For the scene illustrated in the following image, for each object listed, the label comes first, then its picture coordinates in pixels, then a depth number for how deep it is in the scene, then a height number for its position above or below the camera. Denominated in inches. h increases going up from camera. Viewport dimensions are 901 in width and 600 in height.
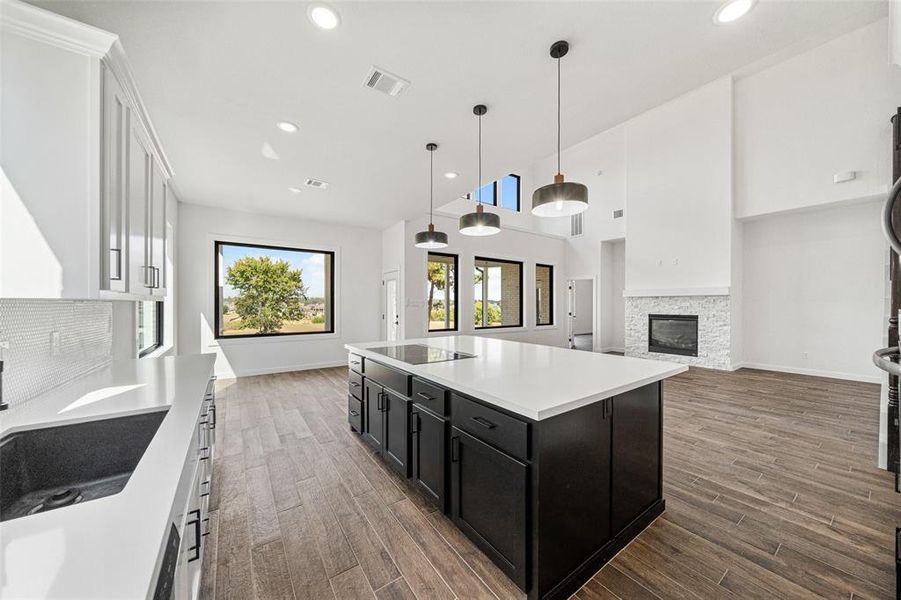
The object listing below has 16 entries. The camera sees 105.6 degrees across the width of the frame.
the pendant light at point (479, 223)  112.8 +25.6
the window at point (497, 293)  315.6 +6.3
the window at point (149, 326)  145.2 -13.6
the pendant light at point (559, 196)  82.4 +25.4
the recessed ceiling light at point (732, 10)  73.2 +63.6
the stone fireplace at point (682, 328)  231.6 -21.1
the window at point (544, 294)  358.3 +5.8
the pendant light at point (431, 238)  135.1 +24.2
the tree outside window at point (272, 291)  227.9 +5.7
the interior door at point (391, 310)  261.9 -9.0
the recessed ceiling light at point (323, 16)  72.1 +61.3
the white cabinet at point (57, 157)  47.9 +21.1
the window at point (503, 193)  380.2 +121.1
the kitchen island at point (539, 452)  57.1 -30.2
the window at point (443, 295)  293.4 +3.6
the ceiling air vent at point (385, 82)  93.0 +61.3
